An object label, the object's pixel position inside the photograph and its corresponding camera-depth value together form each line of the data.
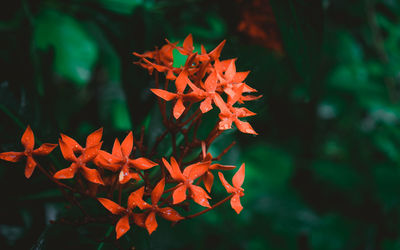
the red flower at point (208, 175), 0.44
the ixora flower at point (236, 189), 0.44
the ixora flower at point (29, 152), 0.41
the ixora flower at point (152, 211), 0.40
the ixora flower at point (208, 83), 0.44
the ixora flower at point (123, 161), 0.40
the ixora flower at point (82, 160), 0.40
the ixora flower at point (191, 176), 0.41
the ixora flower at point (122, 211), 0.39
